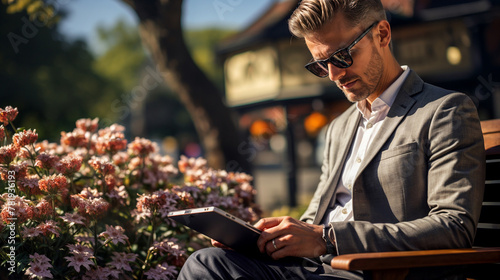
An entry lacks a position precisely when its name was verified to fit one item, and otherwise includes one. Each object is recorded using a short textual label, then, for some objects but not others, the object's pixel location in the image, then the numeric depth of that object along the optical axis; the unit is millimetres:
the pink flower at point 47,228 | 2645
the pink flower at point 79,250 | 2671
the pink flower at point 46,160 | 2896
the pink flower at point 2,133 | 2875
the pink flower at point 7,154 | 2797
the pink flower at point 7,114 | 2902
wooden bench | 1978
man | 2234
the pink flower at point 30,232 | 2615
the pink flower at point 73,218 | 2701
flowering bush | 2670
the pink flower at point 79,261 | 2617
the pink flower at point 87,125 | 3666
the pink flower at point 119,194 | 3211
